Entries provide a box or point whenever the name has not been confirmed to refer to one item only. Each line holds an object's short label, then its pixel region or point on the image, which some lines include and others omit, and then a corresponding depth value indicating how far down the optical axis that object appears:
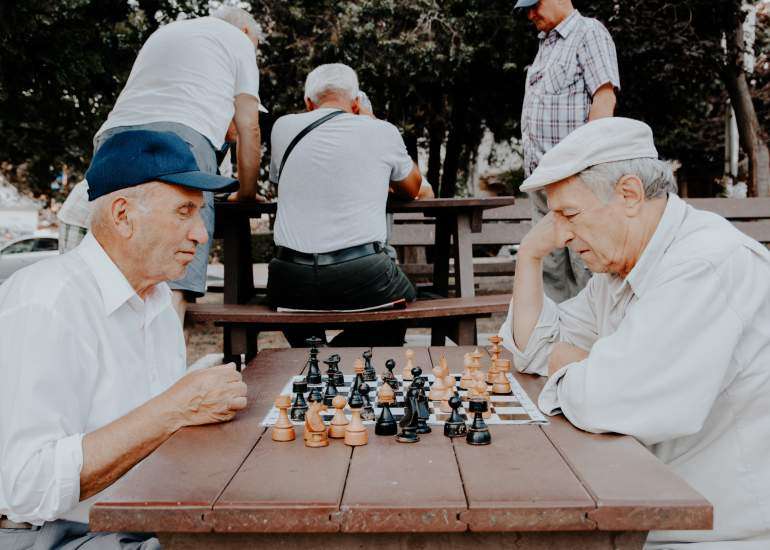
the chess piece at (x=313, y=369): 2.41
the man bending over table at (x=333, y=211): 4.14
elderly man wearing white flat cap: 1.78
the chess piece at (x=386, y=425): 1.82
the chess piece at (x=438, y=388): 2.14
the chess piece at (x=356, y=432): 1.74
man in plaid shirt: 4.82
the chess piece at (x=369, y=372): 2.45
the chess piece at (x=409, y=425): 1.76
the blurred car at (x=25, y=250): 16.55
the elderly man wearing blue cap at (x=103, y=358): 1.75
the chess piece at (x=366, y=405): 1.97
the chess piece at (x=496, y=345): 2.51
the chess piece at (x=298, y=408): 1.97
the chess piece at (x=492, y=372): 2.31
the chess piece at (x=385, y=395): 2.01
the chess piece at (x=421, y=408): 1.84
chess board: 1.94
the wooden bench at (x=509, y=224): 7.11
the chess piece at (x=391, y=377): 2.29
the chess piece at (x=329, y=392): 2.15
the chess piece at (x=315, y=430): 1.74
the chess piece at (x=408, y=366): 2.48
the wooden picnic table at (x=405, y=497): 1.36
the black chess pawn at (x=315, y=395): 2.11
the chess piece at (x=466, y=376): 2.21
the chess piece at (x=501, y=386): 2.23
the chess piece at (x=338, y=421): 1.79
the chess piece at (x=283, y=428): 1.78
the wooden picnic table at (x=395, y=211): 4.72
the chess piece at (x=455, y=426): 1.79
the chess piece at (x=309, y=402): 1.76
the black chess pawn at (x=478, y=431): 1.72
